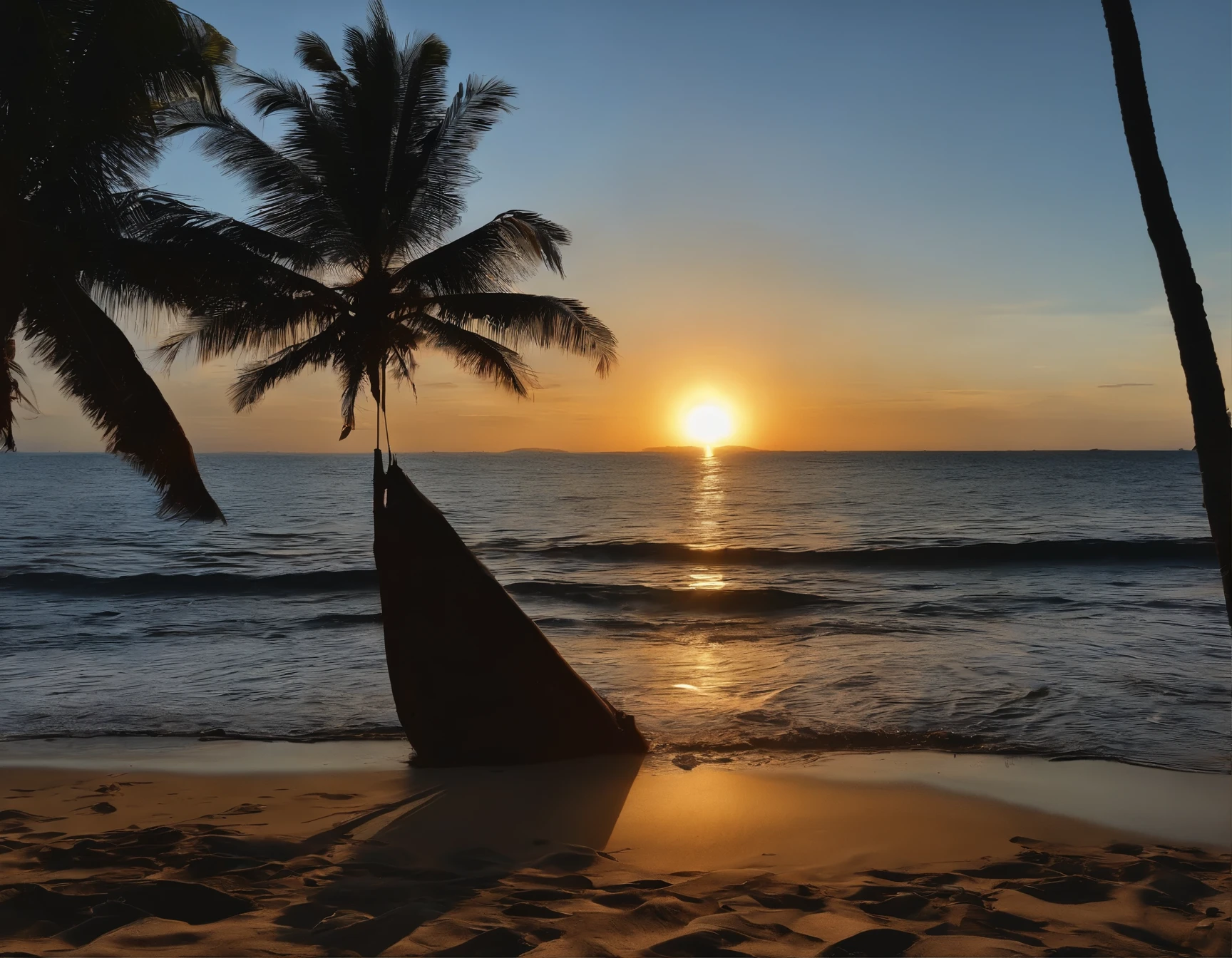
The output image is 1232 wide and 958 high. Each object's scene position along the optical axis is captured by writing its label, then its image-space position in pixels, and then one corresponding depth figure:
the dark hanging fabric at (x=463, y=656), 7.59
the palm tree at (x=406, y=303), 7.65
